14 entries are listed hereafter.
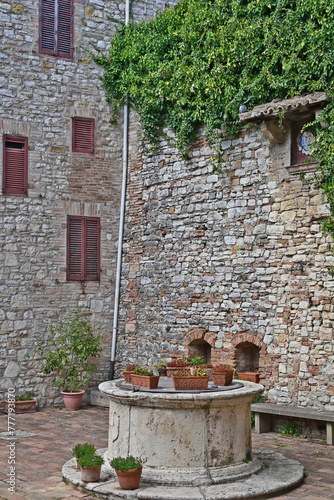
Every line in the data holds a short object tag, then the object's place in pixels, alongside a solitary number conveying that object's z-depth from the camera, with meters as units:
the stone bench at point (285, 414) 8.64
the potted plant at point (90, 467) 6.52
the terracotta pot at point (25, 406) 11.23
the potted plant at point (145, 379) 6.86
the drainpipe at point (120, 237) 12.37
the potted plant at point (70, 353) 11.59
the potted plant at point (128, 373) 7.35
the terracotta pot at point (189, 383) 6.77
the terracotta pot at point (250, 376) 9.66
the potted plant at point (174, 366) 7.62
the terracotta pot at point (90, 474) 6.55
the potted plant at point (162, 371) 8.00
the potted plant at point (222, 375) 7.21
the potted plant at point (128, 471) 6.21
